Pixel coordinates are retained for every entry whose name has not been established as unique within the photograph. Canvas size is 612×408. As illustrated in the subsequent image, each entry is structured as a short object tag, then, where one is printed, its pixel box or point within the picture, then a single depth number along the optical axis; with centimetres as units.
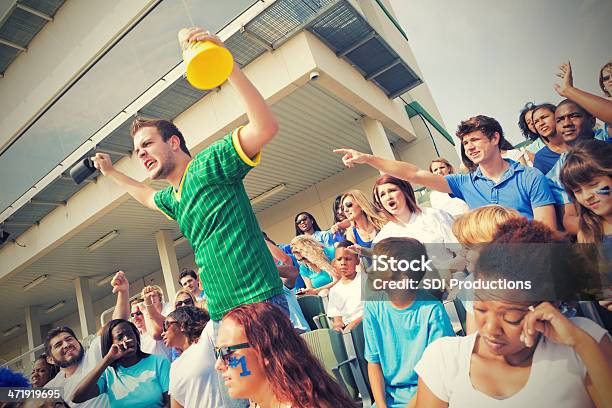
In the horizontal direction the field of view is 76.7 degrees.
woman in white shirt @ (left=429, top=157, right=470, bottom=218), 275
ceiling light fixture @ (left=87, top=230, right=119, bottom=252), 1031
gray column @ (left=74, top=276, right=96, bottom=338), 1214
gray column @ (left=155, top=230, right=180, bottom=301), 1070
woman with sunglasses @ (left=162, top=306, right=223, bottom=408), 200
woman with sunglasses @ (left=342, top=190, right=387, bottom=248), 354
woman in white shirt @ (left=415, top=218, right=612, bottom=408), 105
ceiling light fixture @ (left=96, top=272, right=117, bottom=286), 1395
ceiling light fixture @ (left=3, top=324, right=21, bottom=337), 1611
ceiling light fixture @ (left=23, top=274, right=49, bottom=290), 1209
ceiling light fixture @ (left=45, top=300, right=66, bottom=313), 1542
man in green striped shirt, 143
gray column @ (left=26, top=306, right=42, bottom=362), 1409
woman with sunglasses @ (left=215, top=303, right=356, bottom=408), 119
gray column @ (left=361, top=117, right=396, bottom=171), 773
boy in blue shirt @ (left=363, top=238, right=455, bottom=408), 162
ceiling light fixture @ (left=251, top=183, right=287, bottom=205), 1121
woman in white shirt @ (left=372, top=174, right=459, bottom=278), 216
